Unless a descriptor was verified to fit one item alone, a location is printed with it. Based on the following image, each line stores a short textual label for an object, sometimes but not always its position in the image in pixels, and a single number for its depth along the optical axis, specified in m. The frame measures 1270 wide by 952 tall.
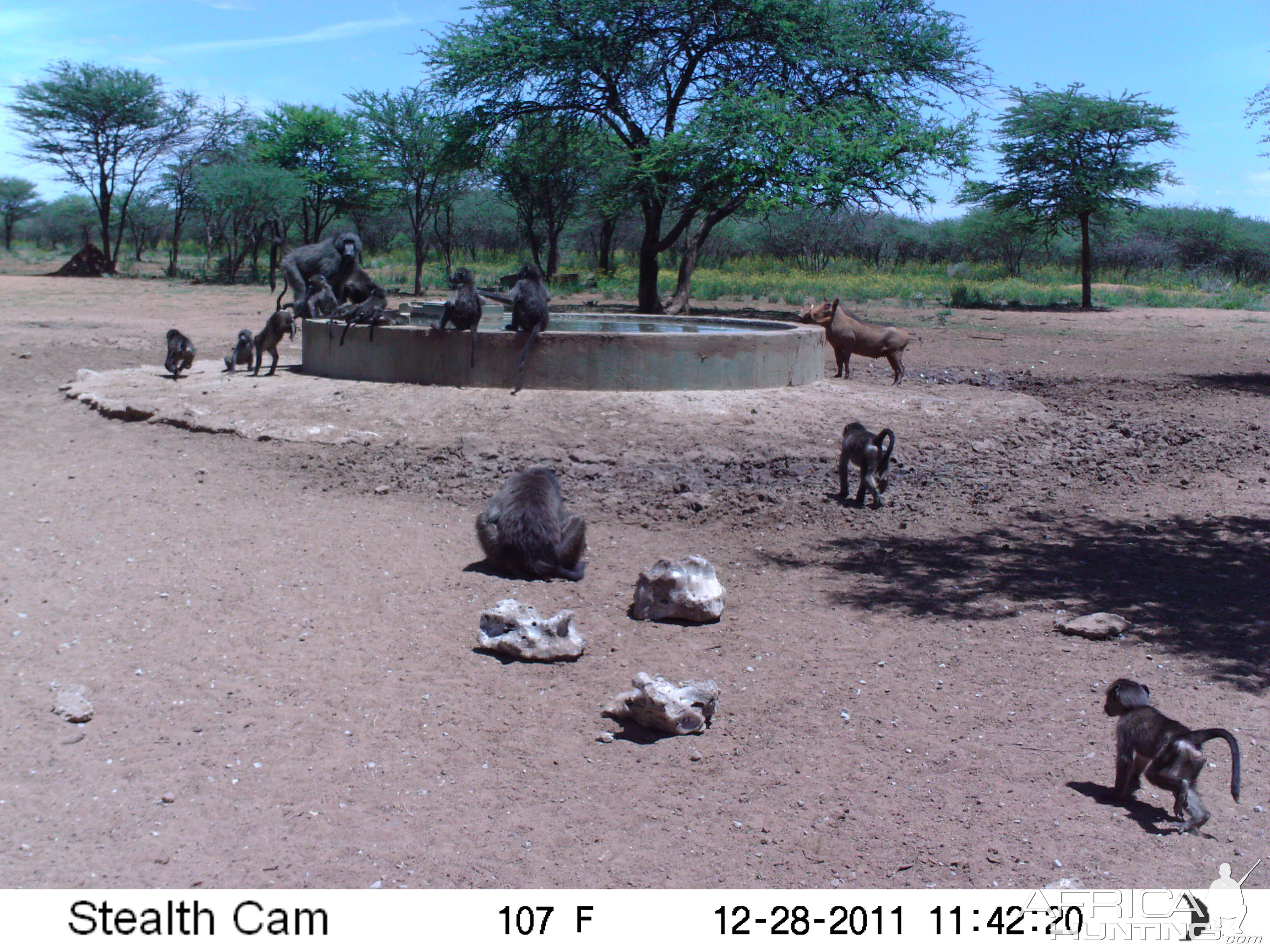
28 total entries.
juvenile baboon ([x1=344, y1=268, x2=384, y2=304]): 12.41
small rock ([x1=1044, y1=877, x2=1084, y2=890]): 3.04
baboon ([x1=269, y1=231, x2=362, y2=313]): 12.62
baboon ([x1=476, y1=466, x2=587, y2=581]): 6.02
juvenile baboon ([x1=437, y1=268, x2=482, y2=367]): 9.95
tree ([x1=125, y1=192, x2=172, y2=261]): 44.81
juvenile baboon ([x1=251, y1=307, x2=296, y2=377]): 11.84
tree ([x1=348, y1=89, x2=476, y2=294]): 28.38
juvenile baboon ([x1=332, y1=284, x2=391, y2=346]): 10.63
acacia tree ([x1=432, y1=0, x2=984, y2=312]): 19.05
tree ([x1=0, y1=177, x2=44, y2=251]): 56.22
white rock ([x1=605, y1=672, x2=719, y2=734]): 4.11
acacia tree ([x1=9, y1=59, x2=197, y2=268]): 38.19
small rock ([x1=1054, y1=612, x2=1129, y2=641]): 5.18
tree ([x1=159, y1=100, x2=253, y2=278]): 41.00
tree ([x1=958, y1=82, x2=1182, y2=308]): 29.17
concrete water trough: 9.84
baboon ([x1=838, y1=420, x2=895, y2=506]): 7.88
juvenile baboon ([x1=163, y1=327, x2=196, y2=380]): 11.70
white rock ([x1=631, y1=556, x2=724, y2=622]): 5.38
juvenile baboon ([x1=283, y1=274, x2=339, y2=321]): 12.37
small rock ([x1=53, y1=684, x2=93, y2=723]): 3.96
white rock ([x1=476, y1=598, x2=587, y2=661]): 4.87
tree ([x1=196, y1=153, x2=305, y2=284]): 33.66
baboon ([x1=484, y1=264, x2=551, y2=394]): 9.62
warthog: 12.66
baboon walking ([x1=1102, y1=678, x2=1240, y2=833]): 3.37
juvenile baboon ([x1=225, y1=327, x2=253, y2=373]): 12.07
